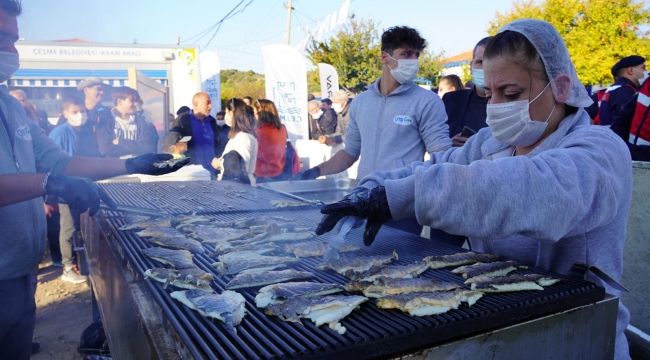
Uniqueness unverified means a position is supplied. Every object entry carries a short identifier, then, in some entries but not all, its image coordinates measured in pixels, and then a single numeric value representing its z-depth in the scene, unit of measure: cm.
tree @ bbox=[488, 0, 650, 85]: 2186
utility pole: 3033
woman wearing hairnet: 157
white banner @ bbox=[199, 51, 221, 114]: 1477
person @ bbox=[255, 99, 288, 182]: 808
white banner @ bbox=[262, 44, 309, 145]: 1267
